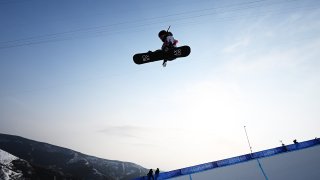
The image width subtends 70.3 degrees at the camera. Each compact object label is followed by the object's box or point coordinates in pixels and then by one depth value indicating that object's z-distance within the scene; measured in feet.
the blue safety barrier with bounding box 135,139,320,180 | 59.21
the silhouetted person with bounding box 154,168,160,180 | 55.96
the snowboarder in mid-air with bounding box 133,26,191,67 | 29.91
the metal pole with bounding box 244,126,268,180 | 43.55
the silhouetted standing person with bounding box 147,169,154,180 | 55.63
